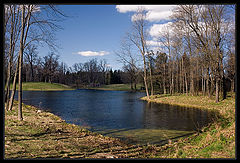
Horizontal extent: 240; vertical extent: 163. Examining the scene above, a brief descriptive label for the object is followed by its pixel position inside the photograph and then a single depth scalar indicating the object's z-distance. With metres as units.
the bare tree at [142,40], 28.75
